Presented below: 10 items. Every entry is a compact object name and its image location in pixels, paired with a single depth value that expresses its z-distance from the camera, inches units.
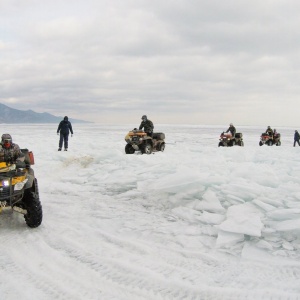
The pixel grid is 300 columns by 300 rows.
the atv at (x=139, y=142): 525.0
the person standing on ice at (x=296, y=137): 910.6
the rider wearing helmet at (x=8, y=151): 213.0
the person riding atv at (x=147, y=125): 543.5
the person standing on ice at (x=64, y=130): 549.3
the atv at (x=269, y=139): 837.2
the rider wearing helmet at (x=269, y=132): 851.4
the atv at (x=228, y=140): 738.8
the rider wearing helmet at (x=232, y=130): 754.4
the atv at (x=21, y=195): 166.9
